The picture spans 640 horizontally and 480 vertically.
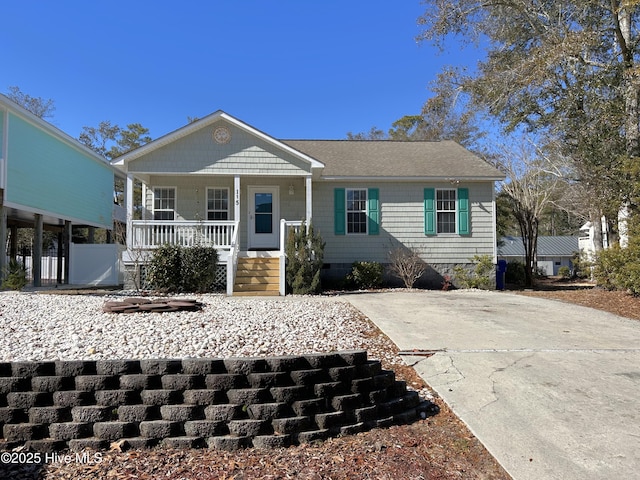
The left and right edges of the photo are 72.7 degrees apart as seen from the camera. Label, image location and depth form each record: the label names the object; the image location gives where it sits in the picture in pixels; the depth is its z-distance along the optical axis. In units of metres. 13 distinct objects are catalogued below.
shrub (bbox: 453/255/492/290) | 13.24
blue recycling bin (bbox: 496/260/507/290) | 13.96
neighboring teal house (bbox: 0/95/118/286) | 12.40
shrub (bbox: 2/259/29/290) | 11.12
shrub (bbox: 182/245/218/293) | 10.55
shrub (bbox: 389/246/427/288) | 12.74
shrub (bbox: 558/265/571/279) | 25.63
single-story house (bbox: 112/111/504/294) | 13.37
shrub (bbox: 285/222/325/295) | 10.62
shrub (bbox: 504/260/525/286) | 17.55
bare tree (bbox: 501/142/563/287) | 17.28
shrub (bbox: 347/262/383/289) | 12.77
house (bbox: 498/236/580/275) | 34.56
